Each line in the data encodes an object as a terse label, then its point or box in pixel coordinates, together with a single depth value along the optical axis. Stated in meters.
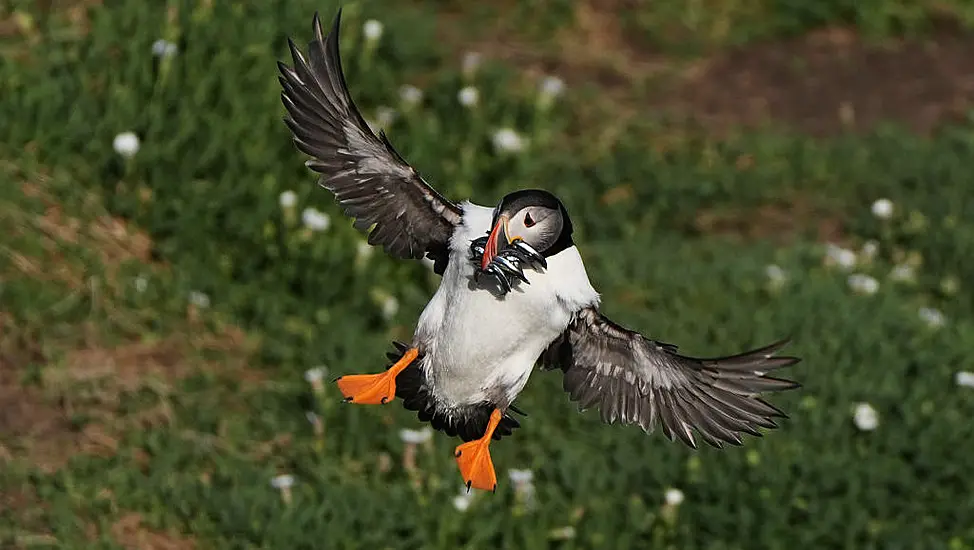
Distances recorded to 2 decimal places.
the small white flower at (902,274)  14.93
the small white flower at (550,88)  16.59
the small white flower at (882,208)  15.67
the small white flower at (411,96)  15.12
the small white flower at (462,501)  10.73
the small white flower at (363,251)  13.29
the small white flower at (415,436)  11.11
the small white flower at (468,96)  15.31
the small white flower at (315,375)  11.69
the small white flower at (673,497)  10.89
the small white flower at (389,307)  13.07
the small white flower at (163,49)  13.36
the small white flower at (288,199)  13.05
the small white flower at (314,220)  12.95
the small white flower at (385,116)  14.91
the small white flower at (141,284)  12.67
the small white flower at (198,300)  12.85
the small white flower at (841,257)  14.89
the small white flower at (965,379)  12.12
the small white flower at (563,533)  10.80
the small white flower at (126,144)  12.81
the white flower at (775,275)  14.15
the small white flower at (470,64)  16.27
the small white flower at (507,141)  15.07
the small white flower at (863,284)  14.31
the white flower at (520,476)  10.86
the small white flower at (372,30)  15.28
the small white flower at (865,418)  11.74
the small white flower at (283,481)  10.62
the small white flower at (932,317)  13.52
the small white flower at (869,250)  15.36
